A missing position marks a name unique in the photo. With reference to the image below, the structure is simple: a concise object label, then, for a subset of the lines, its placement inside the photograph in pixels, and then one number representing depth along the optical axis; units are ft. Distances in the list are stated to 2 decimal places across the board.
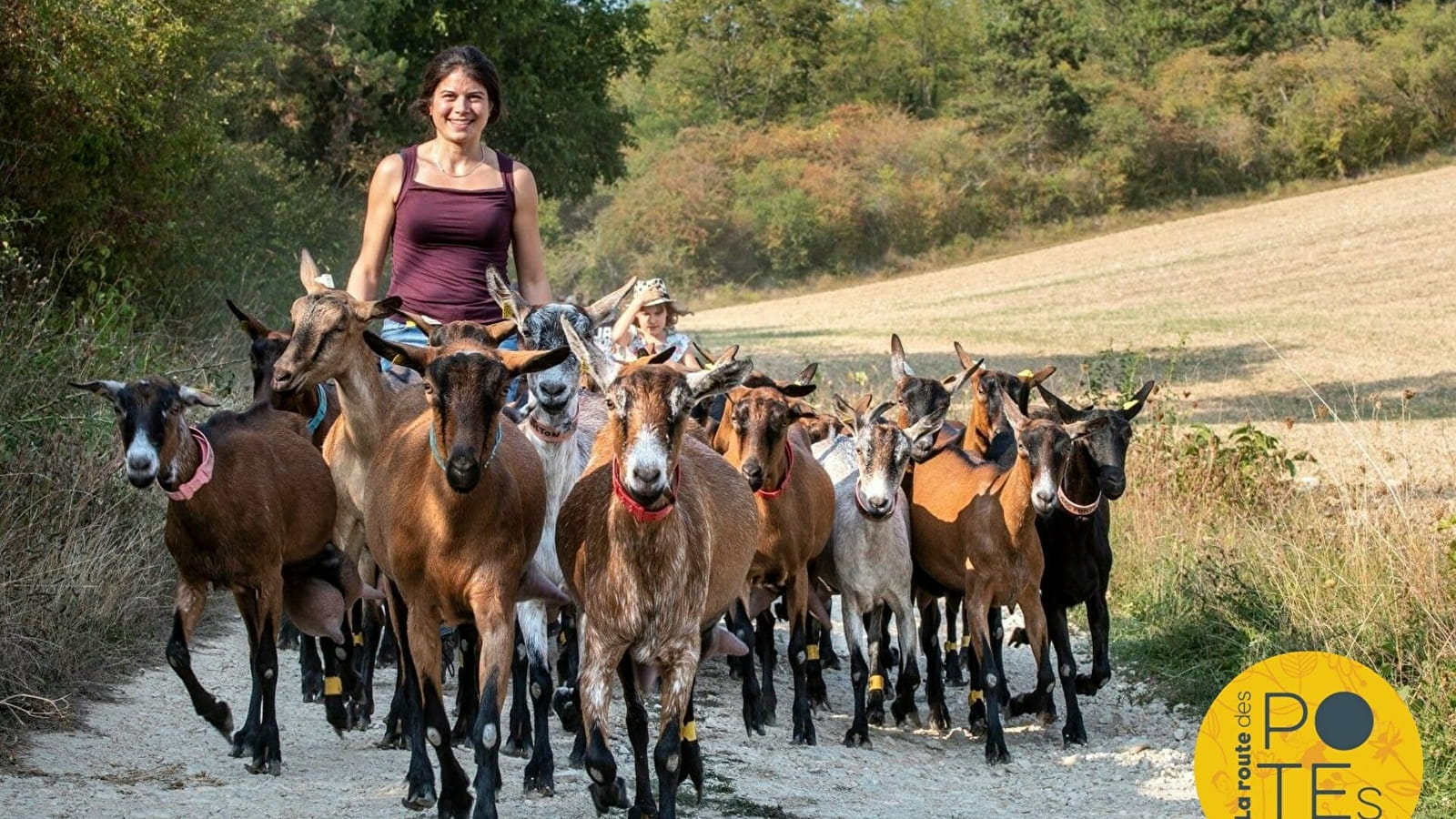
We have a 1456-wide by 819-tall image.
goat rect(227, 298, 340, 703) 30.30
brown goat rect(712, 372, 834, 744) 32.71
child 35.27
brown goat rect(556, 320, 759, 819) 22.66
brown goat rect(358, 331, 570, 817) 22.84
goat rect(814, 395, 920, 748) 32.94
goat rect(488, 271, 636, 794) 26.35
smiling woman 27.71
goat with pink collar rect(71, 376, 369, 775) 26.27
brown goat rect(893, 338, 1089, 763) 32.58
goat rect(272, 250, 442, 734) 25.66
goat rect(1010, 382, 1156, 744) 34.60
